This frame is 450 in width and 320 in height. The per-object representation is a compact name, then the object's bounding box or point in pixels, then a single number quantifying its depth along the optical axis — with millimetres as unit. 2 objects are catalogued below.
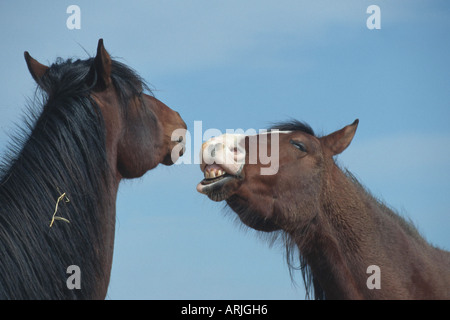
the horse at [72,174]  5699
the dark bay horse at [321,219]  6742
